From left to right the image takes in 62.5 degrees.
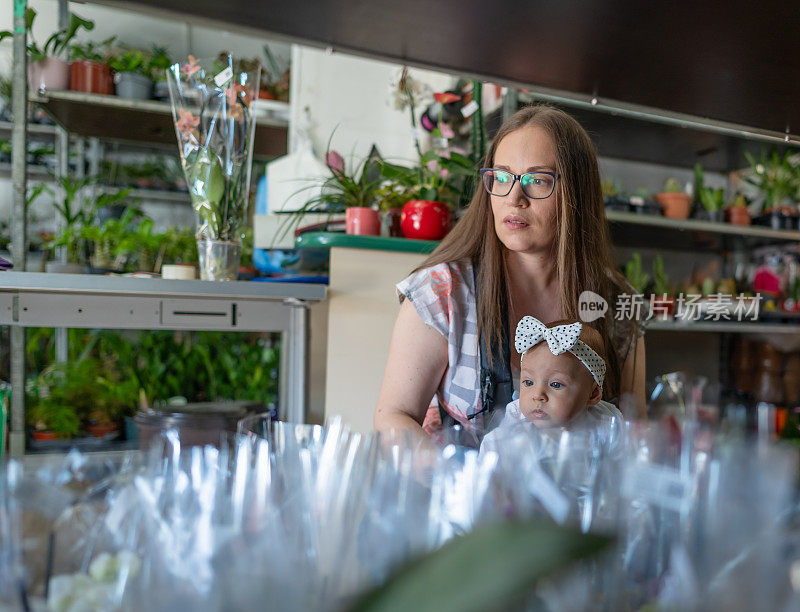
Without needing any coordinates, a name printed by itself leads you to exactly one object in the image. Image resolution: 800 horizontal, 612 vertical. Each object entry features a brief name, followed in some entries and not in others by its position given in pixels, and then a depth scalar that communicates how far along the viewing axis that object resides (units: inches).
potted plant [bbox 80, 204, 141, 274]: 78.1
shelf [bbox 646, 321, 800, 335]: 112.1
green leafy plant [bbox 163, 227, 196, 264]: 99.8
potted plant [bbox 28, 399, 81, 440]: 88.2
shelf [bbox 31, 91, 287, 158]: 101.7
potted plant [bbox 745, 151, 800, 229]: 116.2
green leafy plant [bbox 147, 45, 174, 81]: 110.2
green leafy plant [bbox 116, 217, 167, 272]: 84.1
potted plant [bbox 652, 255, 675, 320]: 112.2
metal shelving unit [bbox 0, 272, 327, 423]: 53.1
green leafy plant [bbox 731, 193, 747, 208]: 116.0
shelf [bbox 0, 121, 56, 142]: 149.9
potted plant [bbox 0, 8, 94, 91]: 92.8
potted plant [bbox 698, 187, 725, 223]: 112.6
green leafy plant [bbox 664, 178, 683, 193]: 111.5
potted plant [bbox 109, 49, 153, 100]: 104.2
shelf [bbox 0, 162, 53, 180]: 150.0
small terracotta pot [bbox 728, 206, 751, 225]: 114.9
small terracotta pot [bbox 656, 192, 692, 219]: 110.0
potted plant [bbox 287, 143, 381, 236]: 69.7
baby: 37.4
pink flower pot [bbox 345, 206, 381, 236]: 69.6
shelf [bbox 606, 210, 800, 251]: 106.8
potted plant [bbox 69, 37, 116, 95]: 99.6
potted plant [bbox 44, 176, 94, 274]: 65.4
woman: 42.9
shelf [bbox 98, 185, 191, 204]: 160.2
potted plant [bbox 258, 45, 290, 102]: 118.7
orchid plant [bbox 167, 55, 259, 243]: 56.1
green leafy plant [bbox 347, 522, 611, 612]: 7.1
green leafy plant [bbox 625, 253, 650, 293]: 115.2
